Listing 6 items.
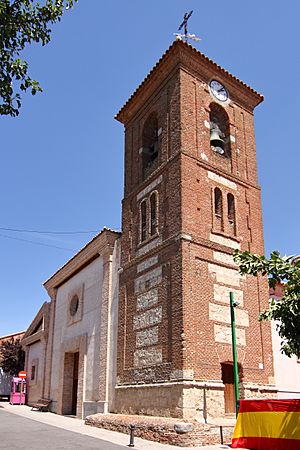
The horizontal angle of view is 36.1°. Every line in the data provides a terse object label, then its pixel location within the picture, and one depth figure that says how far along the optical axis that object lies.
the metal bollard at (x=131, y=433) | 11.77
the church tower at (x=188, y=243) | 14.67
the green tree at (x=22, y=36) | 6.46
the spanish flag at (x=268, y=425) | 10.07
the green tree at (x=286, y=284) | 8.33
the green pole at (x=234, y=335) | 12.69
